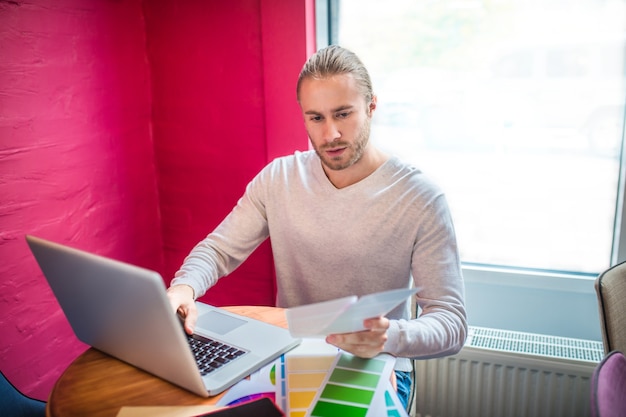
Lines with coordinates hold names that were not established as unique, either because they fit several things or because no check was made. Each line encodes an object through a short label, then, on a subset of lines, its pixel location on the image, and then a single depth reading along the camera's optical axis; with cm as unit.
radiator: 181
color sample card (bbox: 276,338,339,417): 108
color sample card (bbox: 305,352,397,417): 104
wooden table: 109
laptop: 95
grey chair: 134
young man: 147
